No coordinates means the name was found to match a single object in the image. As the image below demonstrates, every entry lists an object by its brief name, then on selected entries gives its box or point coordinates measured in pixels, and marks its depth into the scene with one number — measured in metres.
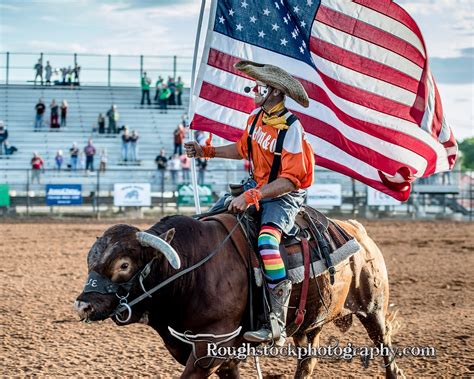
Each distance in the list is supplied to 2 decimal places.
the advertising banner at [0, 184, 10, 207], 26.62
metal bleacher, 33.28
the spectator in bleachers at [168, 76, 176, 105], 38.91
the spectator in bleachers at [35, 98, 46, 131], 35.94
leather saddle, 5.98
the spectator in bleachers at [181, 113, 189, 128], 35.98
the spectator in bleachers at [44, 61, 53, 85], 39.78
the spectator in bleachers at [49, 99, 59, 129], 35.84
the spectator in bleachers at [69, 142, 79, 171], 31.03
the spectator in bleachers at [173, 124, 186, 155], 32.72
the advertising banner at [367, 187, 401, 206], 28.02
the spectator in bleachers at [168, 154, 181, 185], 28.08
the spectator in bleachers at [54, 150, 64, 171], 30.73
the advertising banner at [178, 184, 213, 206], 27.39
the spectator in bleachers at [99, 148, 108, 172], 30.64
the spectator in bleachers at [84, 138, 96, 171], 30.92
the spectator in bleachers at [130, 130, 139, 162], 33.09
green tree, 97.64
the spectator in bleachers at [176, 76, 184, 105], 38.97
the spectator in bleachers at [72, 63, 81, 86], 40.12
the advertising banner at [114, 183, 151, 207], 27.12
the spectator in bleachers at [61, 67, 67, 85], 40.12
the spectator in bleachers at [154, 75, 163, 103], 38.97
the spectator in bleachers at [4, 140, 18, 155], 33.20
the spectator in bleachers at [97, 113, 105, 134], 35.83
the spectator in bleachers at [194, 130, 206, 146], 30.51
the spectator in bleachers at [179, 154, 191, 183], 27.95
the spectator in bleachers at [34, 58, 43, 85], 39.56
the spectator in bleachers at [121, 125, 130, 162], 32.97
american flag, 8.38
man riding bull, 5.88
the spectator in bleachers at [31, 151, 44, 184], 27.75
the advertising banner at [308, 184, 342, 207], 27.77
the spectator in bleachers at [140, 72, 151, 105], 38.38
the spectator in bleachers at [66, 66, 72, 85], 40.12
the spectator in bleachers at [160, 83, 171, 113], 38.57
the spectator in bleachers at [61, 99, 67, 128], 36.12
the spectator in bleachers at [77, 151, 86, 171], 30.98
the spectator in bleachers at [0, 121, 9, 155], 32.97
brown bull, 5.32
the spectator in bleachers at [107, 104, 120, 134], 35.88
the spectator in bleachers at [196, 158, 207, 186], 28.39
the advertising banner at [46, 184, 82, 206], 26.89
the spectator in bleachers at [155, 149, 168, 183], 29.84
